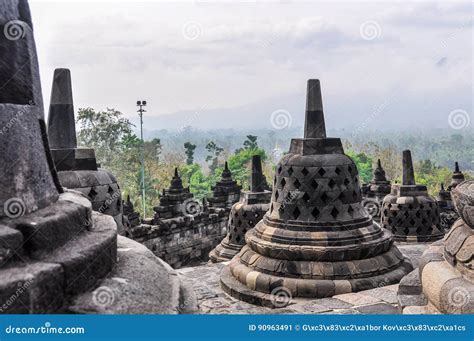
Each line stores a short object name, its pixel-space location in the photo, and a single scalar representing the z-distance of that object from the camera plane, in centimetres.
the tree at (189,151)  4681
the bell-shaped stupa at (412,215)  1097
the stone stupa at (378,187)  1825
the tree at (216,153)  5231
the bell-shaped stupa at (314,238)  667
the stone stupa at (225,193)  1817
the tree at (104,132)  3422
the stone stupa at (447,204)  1343
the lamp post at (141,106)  2468
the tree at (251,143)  4649
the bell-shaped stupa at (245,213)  1068
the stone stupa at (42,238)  168
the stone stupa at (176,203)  1681
